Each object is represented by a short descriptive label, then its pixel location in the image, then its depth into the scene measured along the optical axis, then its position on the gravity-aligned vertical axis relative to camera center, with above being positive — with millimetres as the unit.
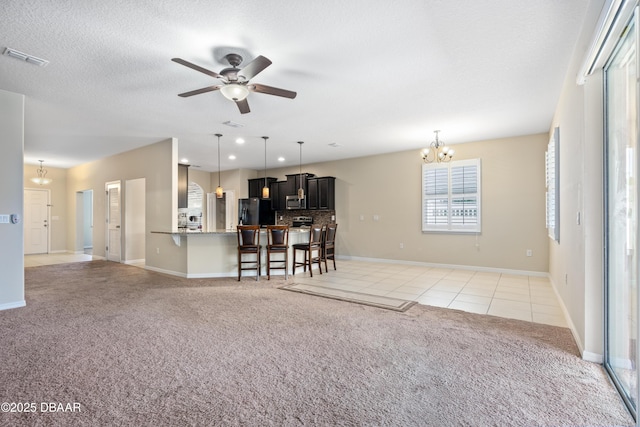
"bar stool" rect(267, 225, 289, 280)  5277 -476
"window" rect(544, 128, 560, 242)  3678 +348
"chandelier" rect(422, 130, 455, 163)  5710 +1234
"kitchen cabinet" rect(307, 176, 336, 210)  8031 +589
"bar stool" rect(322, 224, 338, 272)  6051 -575
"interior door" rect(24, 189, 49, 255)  8781 -119
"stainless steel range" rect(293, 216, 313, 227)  8586 -164
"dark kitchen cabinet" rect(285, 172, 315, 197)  8352 +940
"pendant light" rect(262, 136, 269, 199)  6004 +1504
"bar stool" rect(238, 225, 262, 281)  5152 -472
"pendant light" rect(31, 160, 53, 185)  8596 +1124
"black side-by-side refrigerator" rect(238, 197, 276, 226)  9055 +106
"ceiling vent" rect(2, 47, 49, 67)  2750 +1501
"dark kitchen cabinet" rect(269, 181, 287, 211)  8852 +596
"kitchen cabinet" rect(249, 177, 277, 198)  9125 +940
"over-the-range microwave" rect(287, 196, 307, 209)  8305 +345
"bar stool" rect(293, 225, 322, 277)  5602 -582
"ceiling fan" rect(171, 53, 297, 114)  2627 +1251
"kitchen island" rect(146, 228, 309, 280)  5512 -666
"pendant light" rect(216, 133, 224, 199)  6071 +477
